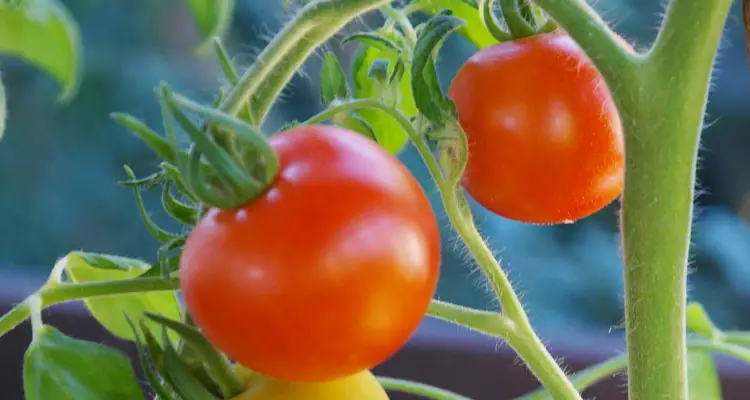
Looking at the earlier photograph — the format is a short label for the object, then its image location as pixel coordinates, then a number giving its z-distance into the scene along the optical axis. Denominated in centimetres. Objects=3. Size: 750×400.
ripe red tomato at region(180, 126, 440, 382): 25
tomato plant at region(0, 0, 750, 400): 26
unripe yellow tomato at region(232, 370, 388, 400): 32
